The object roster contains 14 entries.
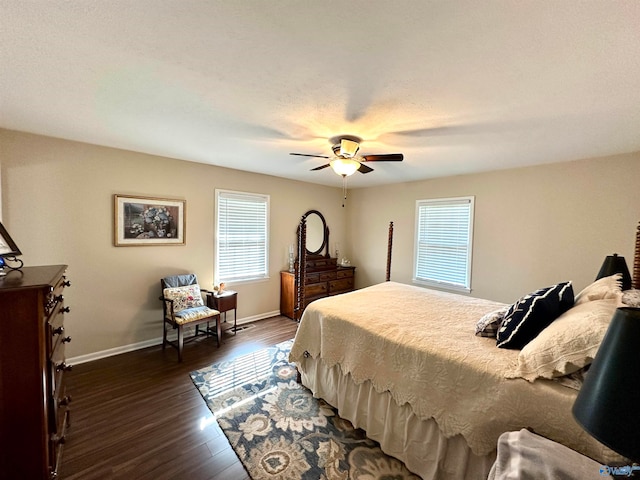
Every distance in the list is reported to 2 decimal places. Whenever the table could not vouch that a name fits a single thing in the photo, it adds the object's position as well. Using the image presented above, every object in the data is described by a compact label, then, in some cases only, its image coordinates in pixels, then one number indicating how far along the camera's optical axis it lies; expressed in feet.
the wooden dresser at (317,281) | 14.93
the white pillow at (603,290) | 5.46
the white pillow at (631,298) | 4.34
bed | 4.24
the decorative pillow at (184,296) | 10.59
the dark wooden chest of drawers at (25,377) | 3.98
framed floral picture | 10.25
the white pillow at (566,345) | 3.94
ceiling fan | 8.00
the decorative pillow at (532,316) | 5.32
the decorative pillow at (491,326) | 6.07
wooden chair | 10.07
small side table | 11.75
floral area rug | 5.63
